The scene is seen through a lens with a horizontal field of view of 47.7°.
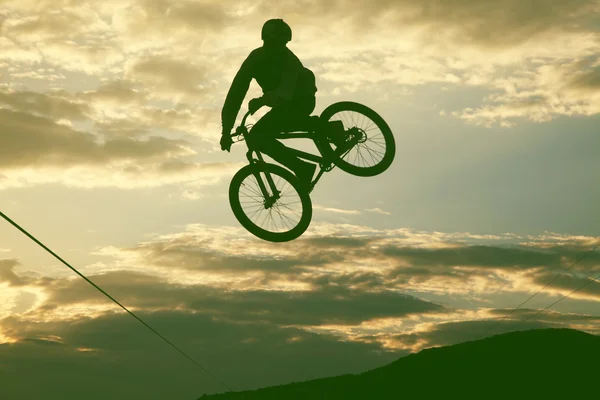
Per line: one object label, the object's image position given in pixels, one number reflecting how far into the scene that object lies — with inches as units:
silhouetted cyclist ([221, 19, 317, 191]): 469.4
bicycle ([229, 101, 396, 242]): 492.1
